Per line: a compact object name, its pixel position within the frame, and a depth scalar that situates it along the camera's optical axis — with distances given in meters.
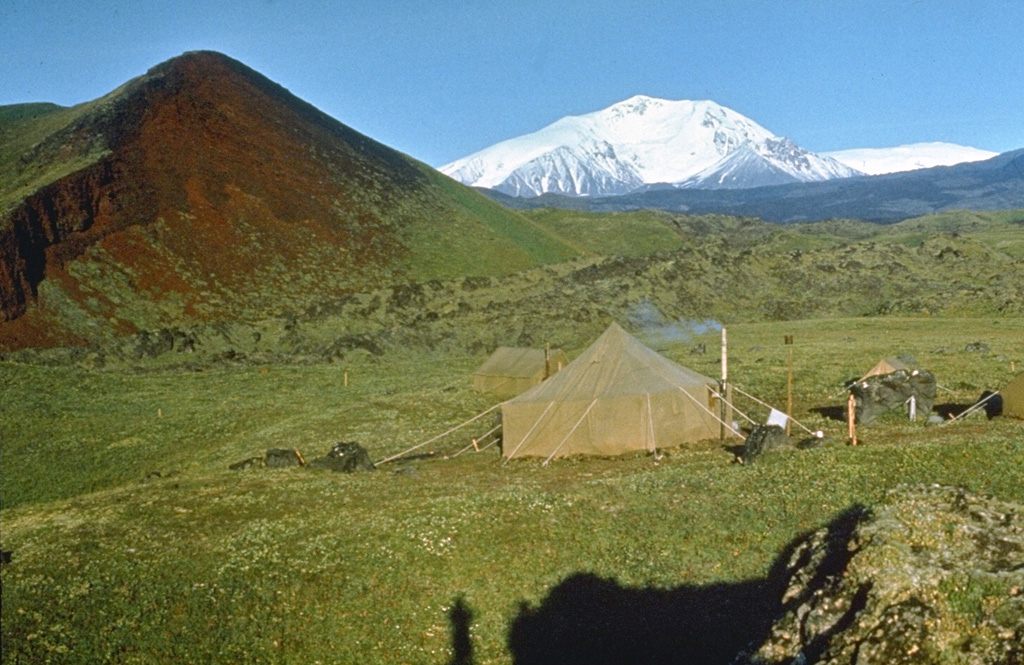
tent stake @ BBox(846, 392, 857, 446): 27.39
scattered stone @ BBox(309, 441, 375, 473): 29.92
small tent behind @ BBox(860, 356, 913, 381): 36.75
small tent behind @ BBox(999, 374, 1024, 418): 30.59
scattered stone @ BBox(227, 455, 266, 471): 30.97
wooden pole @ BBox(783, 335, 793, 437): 29.58
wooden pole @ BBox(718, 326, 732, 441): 31.89
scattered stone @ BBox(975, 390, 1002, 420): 31.44
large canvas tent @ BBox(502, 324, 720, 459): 30.56
